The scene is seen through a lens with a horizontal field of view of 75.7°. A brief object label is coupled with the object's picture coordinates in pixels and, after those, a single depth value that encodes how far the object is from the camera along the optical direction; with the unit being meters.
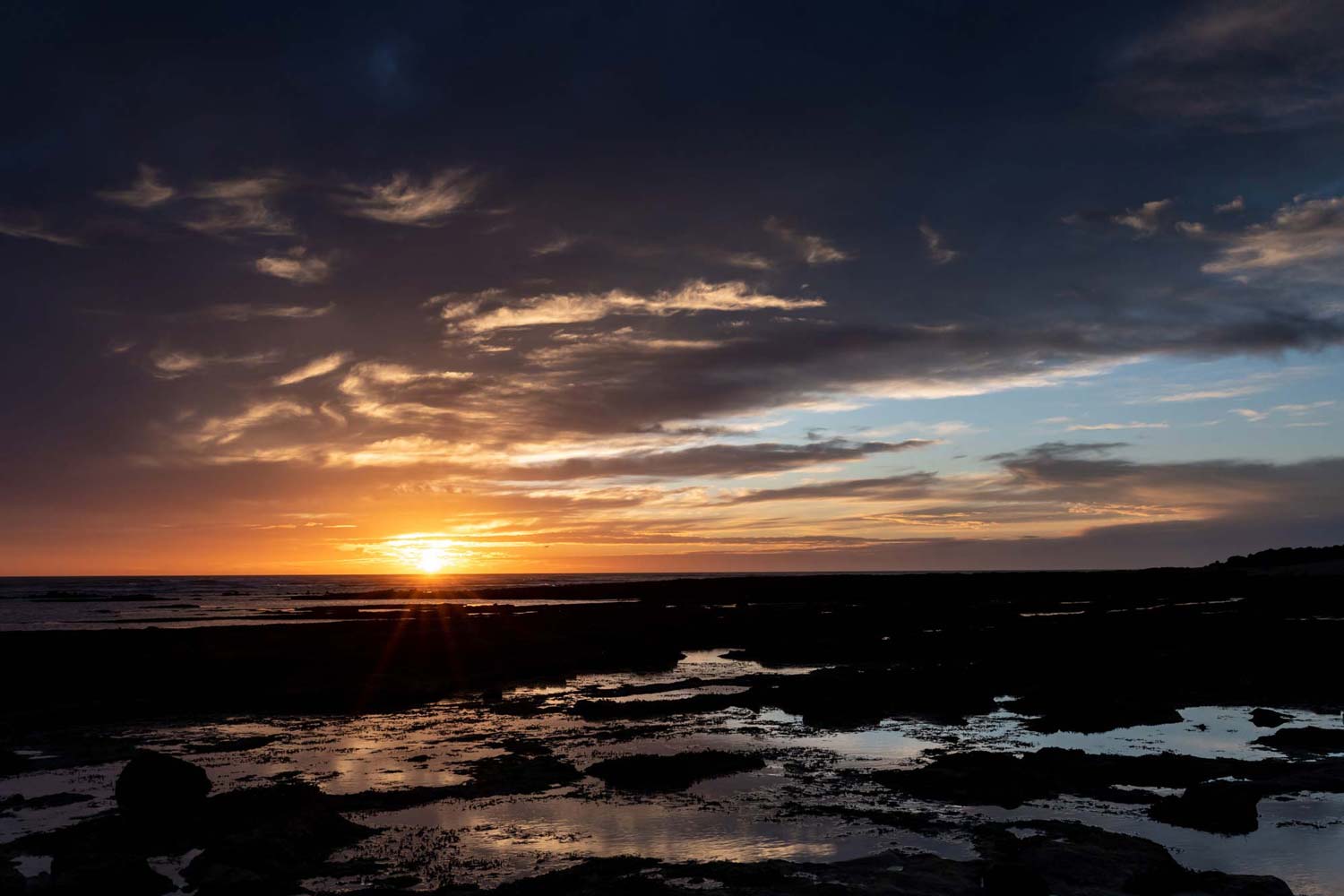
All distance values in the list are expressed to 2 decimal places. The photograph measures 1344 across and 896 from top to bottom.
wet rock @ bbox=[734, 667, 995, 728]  27.73
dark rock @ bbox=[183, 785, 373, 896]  12.84
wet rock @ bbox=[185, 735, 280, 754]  24.17
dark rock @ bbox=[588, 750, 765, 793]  19.27
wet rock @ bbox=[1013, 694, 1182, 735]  24.72
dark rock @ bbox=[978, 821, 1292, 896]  12.06
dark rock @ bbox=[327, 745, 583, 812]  17.78
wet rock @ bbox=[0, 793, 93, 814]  17.72
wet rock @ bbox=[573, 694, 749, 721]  28.56
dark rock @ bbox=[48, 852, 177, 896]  12.14
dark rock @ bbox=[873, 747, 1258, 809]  17.61
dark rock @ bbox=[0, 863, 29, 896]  11.91
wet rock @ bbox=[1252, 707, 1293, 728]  24.39
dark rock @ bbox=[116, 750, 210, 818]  16.11
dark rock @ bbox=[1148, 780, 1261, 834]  15.28
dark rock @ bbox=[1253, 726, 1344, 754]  21.12
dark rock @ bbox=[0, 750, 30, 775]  21.19
